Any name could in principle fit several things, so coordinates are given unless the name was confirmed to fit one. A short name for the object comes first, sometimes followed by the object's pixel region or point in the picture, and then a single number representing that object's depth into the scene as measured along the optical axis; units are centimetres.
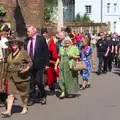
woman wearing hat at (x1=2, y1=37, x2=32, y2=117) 934
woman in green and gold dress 1167
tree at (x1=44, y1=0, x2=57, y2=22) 5872
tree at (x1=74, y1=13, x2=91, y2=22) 7575
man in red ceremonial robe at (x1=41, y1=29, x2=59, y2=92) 1238
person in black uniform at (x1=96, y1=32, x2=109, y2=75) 1856
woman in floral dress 1424
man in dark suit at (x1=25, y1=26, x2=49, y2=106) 1043
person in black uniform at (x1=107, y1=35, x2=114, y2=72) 1932
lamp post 2469
